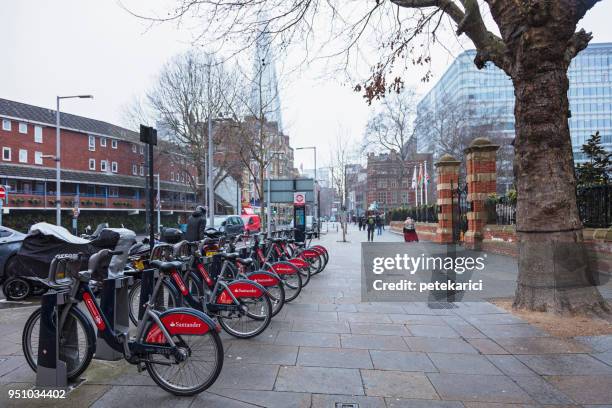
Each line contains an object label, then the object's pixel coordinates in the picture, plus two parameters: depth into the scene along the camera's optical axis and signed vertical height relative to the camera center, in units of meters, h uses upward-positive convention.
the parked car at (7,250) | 9.79 -0.77
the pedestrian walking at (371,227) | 26.70 -0.90
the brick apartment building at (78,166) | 42.00 +5.08
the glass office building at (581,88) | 76.50 +21.43
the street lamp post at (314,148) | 42.19 +6.07
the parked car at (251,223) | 36.88 -0.85
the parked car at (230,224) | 30.03 -0.75
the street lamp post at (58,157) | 25.79 +3.54
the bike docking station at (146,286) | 4.67 -0.75
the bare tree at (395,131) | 49.91 +9.03
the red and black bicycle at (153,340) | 3.86 -1.10
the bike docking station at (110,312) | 4.15 -0.90
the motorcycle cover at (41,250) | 8.10 -0.65
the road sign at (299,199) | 21.50 +0.62
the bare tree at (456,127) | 49.81 +9.40
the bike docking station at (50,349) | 3.91 -1.15
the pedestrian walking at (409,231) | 15.62 -0.68
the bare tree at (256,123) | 24.34 +5.39
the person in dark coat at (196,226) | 9.40 -0.27
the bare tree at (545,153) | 6.32 +0.83
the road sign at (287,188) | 20.86 +1.10
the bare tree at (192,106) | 34.06 +8.47
